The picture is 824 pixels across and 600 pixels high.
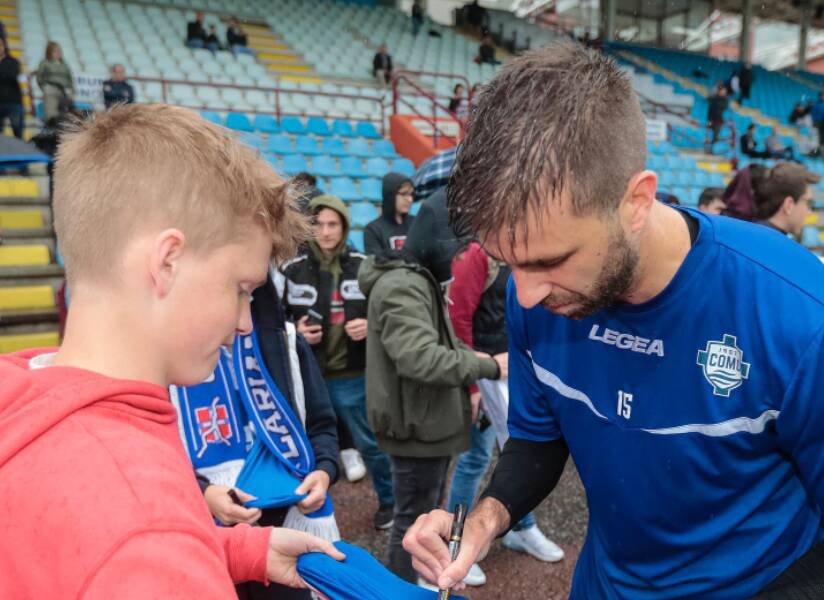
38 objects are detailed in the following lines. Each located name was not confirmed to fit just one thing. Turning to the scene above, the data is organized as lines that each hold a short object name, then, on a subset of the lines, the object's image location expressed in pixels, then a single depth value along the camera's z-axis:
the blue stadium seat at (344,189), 8.29
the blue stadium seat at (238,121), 9.55
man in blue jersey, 1.02
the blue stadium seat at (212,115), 9.04
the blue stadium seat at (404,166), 9.76
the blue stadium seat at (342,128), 10.90
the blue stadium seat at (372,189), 8.70
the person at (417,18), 19.01
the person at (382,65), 14.35
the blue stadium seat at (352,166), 9.20
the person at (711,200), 4.96
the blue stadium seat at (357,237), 6.97
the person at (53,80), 7.77
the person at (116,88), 8.41
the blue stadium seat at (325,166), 8.94
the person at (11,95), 7.39
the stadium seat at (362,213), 7.70
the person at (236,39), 14.09
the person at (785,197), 3.59
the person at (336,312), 3.59
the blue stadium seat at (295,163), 8.61
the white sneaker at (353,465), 4.06
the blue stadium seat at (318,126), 10.66
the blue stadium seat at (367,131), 11.07
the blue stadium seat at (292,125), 10.30
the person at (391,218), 4.68
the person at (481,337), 2.97
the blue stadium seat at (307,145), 9.45
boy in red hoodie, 0.67
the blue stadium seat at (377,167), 9.52
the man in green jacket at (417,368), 2.44
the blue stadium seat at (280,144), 9.24
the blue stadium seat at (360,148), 10.20
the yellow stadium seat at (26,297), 5.34
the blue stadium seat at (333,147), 9.77
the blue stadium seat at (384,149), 10.35
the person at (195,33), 13.48
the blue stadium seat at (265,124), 10.10
